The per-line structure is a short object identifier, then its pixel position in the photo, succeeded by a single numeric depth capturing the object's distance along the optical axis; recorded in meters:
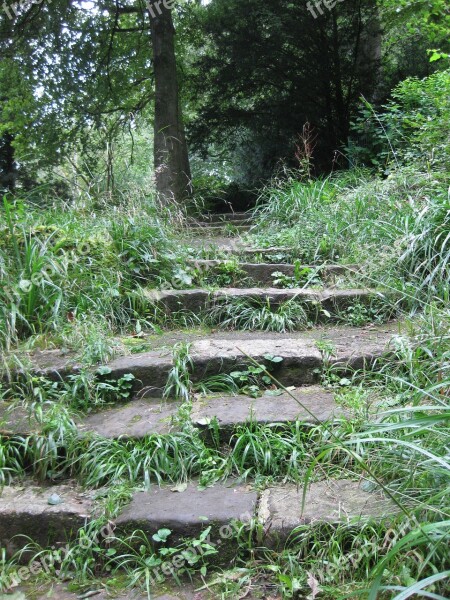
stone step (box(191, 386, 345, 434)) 2.32
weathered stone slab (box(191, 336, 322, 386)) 2.78
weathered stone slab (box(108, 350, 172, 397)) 2.78
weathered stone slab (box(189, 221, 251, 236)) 4.86
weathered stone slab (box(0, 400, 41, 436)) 2.38
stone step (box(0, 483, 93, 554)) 2.00
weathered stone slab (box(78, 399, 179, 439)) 2.37
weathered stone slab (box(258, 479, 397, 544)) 1.78
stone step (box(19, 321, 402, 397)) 2.77
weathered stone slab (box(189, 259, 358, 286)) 4.09
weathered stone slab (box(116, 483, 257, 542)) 1.89
